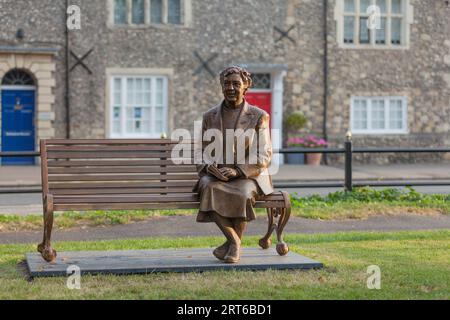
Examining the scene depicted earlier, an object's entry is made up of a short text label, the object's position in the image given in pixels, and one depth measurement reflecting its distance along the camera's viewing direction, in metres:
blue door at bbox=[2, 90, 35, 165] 27.14
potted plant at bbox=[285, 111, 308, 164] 28.69
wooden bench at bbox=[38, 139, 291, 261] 8.63
